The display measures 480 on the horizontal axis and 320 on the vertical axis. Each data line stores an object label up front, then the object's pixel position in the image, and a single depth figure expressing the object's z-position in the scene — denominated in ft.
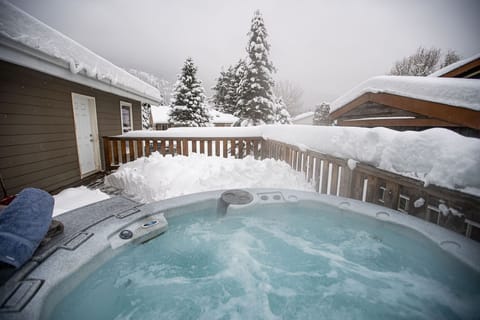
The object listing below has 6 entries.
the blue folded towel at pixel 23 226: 3.49
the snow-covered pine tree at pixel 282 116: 51.21
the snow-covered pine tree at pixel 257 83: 34.99
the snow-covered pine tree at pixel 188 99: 48.69
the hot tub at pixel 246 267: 3.99
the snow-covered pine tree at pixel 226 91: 71.64
